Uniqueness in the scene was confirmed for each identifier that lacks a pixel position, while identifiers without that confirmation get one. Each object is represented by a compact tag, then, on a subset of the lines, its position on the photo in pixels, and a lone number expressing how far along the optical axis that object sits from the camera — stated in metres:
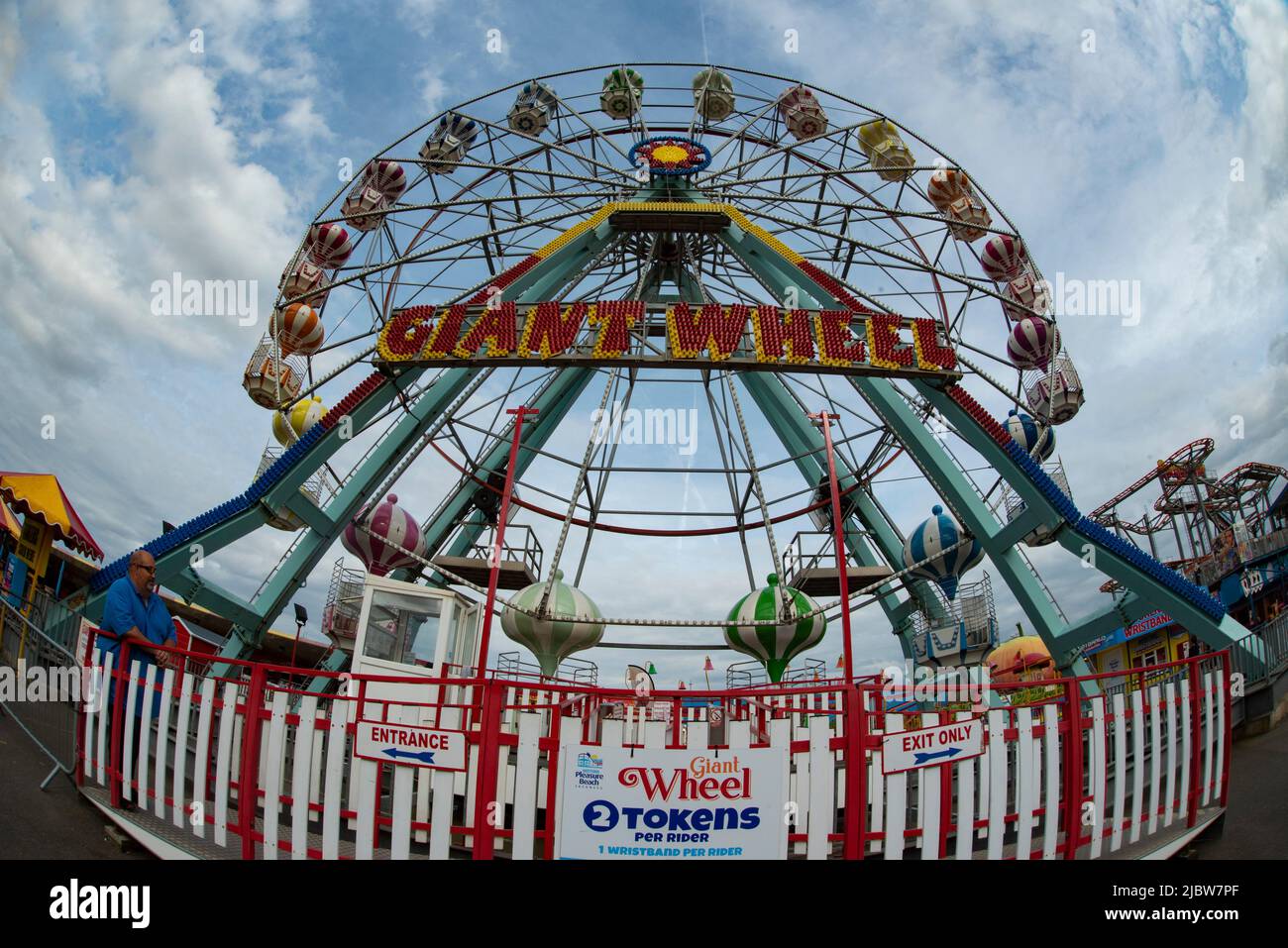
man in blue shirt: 5.78
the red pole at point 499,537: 8.38
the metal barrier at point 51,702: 6.28
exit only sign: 4.94
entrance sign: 4.82
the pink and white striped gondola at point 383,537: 17.14
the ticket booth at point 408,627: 9.30
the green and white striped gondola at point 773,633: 13.17
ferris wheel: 12.55
